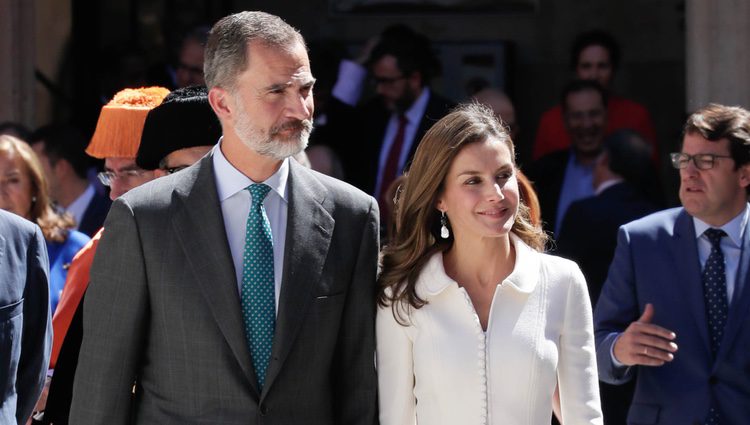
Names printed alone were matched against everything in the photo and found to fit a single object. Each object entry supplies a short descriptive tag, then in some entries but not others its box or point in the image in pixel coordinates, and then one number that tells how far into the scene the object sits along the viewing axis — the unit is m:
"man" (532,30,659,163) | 16.95
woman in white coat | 8.09
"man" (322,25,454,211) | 16.02
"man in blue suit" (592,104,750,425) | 10.41
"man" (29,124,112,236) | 15.68
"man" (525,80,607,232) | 15.17
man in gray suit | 7.71
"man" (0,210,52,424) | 9.20
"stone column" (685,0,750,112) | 14.72
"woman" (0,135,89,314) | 13.16
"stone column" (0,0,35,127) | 16.41
